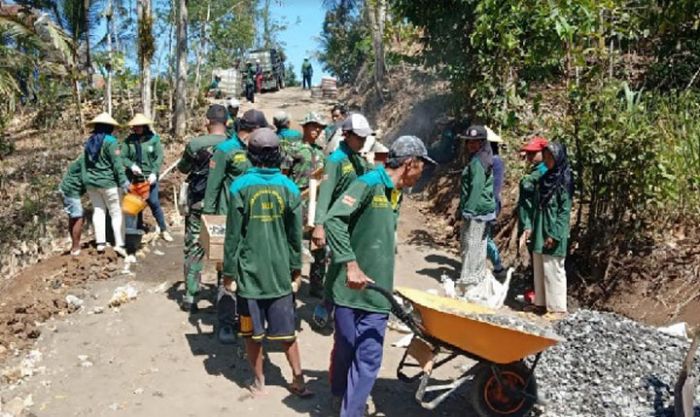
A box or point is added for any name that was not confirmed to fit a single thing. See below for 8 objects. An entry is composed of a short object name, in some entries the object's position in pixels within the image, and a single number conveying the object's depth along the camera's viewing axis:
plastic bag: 6.27
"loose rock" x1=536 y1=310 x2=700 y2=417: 4.59
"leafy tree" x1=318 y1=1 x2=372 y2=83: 26.05
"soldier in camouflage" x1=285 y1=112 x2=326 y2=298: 6.84
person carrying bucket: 8.58
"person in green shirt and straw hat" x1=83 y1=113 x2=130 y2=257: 7.82
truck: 31.20
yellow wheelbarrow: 4.06
